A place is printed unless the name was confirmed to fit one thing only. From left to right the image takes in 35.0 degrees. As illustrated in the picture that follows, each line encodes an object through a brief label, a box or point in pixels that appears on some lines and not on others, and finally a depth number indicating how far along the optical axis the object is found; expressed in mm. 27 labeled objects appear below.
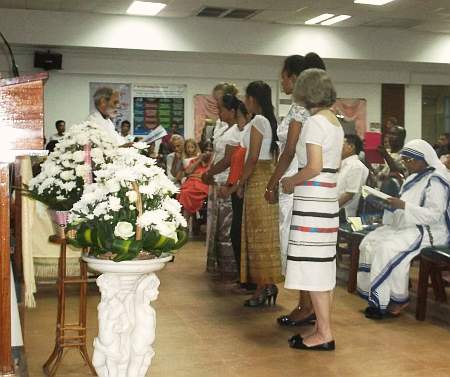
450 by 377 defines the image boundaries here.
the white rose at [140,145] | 2911
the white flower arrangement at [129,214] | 2393
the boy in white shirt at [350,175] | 5527
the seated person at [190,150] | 8867
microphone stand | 3381
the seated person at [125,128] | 11703
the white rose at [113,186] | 2459
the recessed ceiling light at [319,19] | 10445
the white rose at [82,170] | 3141
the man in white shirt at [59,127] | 11149
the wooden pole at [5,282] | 2447
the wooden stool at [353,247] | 5082
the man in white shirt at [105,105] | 4770
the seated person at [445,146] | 7656
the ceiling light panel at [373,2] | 9516
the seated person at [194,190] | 7301
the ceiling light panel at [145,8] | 9602
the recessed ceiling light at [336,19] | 10539
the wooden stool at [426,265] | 4137
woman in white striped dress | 3492
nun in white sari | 4254
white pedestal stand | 2480
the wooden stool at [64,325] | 3057
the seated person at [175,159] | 8857
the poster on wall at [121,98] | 11930
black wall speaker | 10999
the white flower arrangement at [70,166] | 3123
